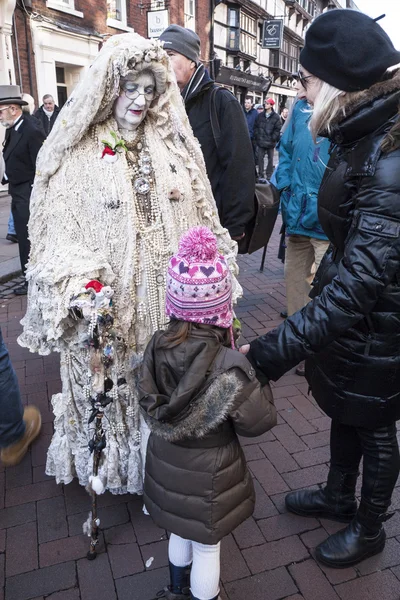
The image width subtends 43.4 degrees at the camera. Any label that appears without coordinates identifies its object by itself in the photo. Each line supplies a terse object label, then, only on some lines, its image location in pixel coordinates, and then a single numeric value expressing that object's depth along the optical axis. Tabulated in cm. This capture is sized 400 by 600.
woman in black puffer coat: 155
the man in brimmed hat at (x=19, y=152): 510
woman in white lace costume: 201
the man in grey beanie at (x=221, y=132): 311
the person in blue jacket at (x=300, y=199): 345
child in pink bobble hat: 158
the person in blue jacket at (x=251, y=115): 1339
